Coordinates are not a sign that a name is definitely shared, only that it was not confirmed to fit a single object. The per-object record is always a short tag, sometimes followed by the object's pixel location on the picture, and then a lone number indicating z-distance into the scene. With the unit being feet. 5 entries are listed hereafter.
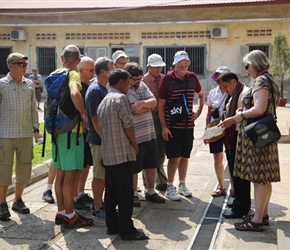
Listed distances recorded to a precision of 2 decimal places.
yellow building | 66.39
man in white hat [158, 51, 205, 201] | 20.88
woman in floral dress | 15.92
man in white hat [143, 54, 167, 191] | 21.31
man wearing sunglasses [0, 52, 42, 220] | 18.67
